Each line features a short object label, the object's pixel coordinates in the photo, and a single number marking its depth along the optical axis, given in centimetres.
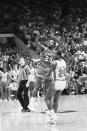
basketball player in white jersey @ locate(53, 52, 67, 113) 1267
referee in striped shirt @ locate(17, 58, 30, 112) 1595
